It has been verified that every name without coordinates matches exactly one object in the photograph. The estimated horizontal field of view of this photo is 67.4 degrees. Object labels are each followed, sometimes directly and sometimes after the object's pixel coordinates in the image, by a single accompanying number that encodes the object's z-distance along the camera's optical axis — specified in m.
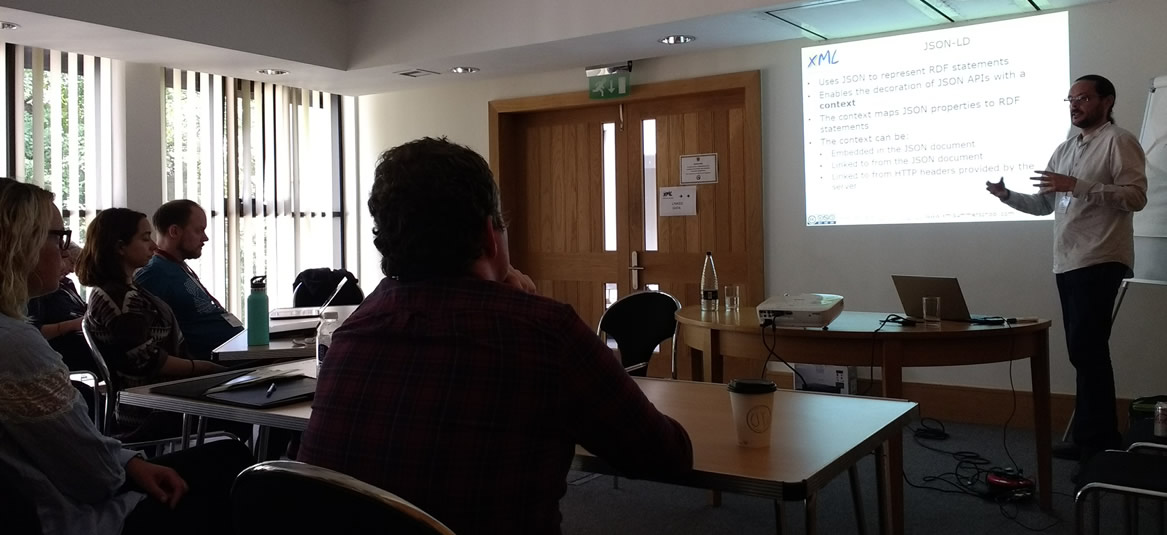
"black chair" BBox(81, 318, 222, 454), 2.66
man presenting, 3.43
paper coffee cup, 1.45
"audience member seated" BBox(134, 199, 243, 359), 3.31
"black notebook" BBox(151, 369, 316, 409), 1.89
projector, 2.83
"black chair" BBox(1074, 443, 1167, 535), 1.74
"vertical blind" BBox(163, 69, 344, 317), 5.64
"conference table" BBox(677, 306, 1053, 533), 2.71
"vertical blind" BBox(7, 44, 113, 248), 4.80
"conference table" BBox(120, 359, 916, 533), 1.31
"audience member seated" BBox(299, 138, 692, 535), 1.17
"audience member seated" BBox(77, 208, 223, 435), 2.72
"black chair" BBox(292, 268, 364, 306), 4.83
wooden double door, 5.20
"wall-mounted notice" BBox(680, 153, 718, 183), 5.30
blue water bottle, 2.98
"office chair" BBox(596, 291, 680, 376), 3.29
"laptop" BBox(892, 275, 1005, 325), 2.92
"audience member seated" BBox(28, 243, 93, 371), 3.44
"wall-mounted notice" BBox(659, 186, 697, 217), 5.39
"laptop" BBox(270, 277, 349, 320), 3.62
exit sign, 5.43
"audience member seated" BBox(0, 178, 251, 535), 1.49
